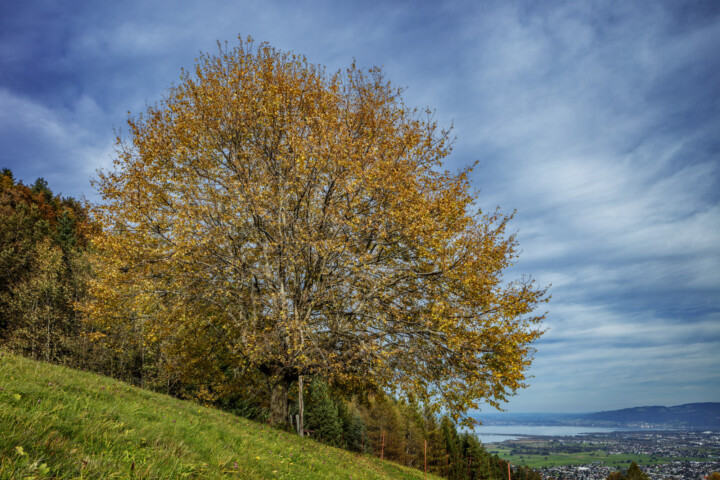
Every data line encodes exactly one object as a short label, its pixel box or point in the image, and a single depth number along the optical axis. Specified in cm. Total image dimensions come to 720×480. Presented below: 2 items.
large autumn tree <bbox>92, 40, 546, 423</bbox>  1377
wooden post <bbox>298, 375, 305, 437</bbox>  1688
